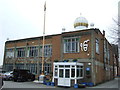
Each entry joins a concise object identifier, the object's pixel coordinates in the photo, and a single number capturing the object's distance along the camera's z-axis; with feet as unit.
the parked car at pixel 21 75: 82.41
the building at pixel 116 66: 158.09
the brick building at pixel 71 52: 73.00
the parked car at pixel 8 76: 88.63
